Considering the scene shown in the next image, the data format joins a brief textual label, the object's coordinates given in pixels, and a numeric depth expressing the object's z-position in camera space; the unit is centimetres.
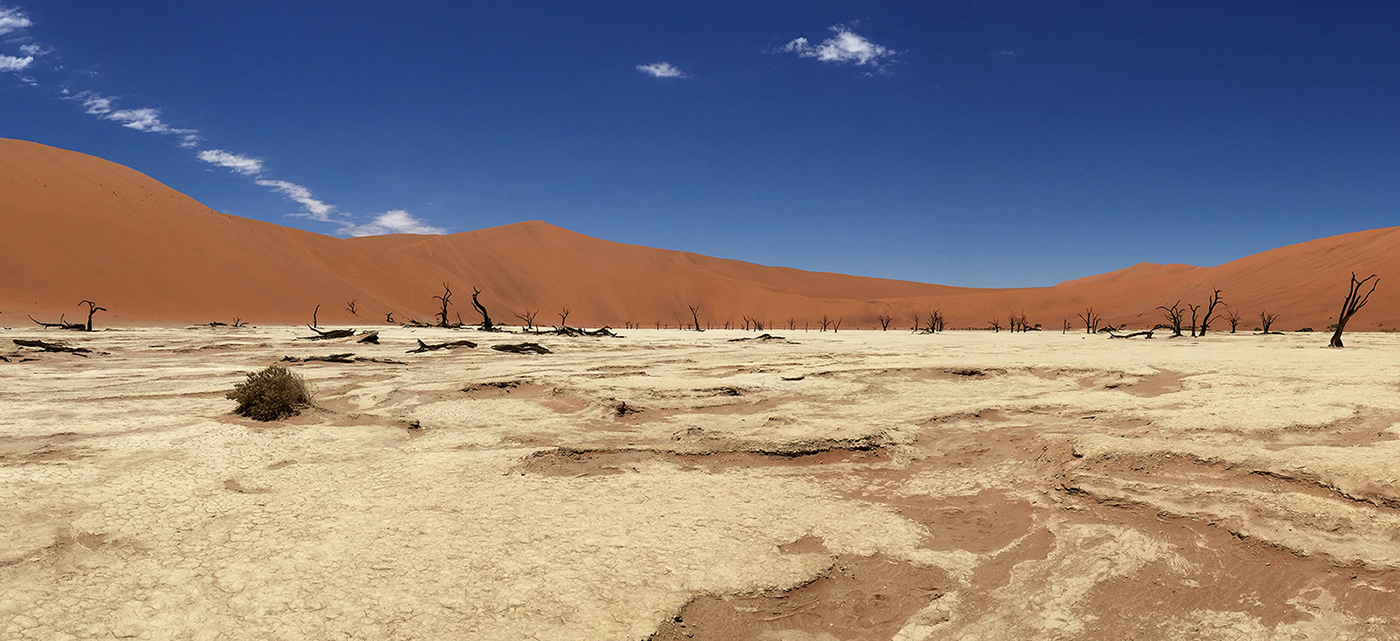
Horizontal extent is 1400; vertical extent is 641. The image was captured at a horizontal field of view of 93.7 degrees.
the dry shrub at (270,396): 605
